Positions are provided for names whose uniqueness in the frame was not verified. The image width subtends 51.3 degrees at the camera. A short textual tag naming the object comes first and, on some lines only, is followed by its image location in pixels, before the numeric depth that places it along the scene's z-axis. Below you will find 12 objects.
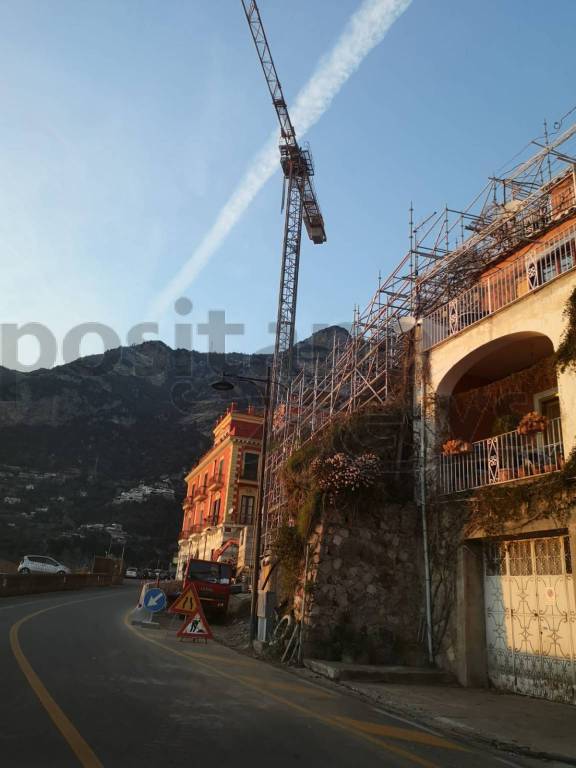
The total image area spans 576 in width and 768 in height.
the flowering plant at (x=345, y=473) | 13.18
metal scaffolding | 13.54
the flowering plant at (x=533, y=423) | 11.20
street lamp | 15.34
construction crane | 39.09
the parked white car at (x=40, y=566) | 40.41
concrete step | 10.80
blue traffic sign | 15.91
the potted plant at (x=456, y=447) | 12.70
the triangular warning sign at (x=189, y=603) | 14.32
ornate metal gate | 10.00
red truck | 20.59
